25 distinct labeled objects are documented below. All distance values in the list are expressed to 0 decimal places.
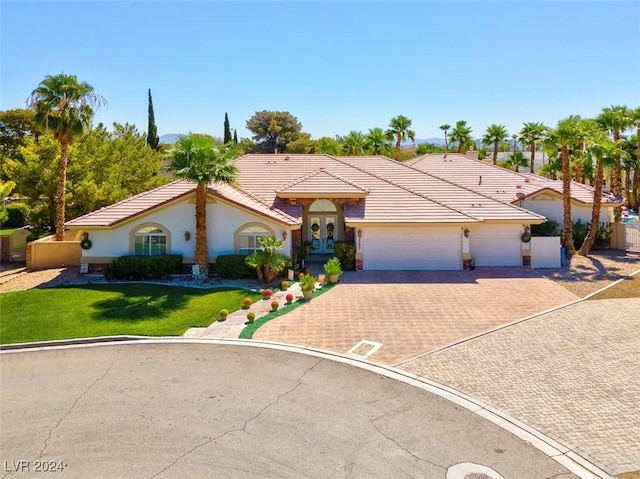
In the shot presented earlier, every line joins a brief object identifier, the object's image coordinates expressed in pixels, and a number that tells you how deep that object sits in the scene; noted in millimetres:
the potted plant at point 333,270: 20875
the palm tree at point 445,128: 61250
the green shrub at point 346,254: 23922
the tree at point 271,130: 74850
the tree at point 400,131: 47781
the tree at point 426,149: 68506
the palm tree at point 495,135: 56594
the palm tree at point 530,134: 50562
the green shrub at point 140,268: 21344
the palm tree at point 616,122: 27312
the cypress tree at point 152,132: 61728
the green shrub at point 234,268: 21547
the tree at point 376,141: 49906
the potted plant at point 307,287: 18203
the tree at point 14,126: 58750
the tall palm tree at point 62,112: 23781
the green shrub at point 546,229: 27359
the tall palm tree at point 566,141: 23891
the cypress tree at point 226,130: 71438
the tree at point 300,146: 71250
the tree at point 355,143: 50547
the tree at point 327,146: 65175
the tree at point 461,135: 54562
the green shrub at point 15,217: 39500
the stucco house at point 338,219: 22453
